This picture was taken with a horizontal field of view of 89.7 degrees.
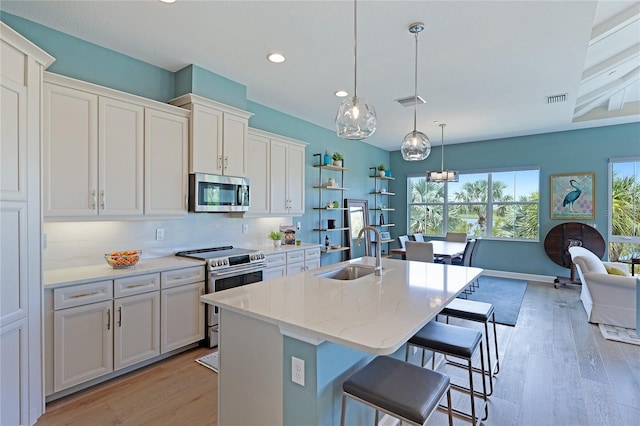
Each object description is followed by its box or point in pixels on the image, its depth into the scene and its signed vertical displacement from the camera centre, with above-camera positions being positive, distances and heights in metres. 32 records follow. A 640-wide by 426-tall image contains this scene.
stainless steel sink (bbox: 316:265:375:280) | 2.69 -0.52
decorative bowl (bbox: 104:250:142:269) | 2.76 -0.43
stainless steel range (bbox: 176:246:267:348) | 3.19 -0.63
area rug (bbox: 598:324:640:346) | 3.41 -1.36
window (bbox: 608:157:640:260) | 5.52 +0.06
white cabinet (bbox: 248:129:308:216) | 4.14 +0.50
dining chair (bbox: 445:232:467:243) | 6.30 -0.52
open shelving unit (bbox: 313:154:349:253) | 5.55 +0.02
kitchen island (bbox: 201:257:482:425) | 1.41 -0.60
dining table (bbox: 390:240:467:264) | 4.76 -0.62
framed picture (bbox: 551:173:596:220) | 5.82 +0.28
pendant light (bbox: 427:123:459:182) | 5.46 +0.59
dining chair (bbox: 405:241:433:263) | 4.73 -0.61
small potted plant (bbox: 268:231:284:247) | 4.52 -0.39
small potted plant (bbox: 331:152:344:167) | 5.56 +0.89
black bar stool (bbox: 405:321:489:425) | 1.89 -0.80
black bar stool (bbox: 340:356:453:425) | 1.33 -0.79
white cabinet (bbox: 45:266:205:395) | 2.30 -0.92
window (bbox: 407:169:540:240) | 6.48 +0.13
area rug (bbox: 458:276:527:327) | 4.22 -1.35
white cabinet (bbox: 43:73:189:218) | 2.46 +0.49
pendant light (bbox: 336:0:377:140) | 2.15 +0.63
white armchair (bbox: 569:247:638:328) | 3.66 -0.97
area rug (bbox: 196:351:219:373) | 2.87 -1.40
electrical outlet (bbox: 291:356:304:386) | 1.50 -0.76
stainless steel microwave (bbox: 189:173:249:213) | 3.33 +0.18
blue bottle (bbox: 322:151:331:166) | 5.47 +0.87
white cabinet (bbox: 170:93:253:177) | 3.31 +0.80
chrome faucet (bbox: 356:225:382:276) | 2.35 -0.32
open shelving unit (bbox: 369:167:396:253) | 7.27 +0.16
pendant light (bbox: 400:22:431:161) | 2.98 +0.61
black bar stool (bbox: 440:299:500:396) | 2.41 -0.77
